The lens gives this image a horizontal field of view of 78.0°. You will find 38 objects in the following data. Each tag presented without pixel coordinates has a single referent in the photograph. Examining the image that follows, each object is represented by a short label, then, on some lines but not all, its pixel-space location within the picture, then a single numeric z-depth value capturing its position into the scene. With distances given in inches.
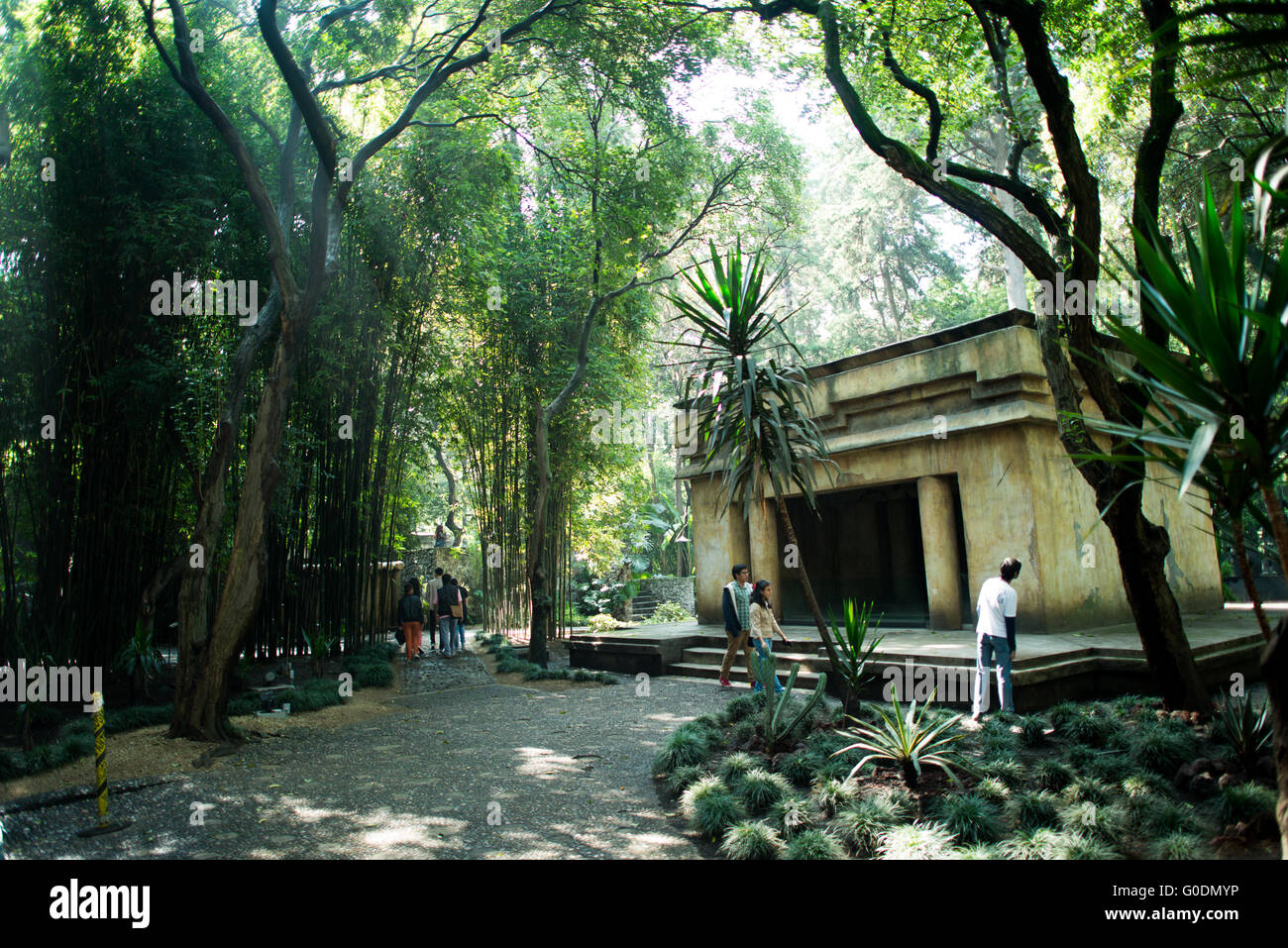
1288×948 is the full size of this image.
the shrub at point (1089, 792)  162.4
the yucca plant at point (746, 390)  242.2
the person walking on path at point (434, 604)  591.8
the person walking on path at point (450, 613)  534.6
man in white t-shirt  241.1
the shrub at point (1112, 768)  174.4
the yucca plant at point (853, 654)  236.7
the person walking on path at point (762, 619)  322.3
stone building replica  349.7
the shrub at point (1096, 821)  146.4
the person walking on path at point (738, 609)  336.2
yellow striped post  183.2
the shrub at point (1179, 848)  134.7
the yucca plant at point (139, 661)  318.3
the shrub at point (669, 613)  739.4
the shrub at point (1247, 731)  165.6
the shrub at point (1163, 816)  146.3
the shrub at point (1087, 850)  135.6
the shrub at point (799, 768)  203.5
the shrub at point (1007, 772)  182.2
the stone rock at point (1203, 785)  164.4
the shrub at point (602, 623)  607.5
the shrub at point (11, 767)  218.8
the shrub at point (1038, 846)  137.5
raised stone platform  266.7
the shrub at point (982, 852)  138.4
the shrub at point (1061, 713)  222.1
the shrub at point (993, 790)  170.2
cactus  222.1
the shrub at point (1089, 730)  204.5
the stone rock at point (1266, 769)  159.2
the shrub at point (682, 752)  220.2
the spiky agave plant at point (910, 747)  180.5
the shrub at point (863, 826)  155.3
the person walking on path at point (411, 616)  502.9
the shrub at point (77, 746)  240.7
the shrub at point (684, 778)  202.7
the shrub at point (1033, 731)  211.3
